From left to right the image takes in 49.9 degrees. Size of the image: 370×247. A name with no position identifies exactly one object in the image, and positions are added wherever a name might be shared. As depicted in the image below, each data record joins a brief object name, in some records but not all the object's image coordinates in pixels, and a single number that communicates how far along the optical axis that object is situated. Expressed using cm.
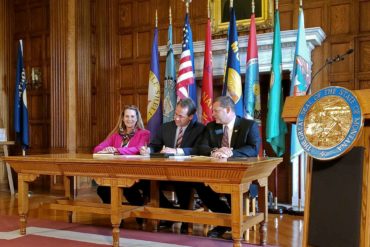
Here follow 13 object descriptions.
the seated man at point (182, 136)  362
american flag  482
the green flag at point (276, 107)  446
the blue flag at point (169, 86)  504
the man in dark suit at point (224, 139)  329
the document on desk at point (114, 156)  314
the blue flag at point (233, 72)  453
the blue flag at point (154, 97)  512
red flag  474
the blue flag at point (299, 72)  442
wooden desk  251
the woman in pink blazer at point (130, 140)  385
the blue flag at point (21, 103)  614
